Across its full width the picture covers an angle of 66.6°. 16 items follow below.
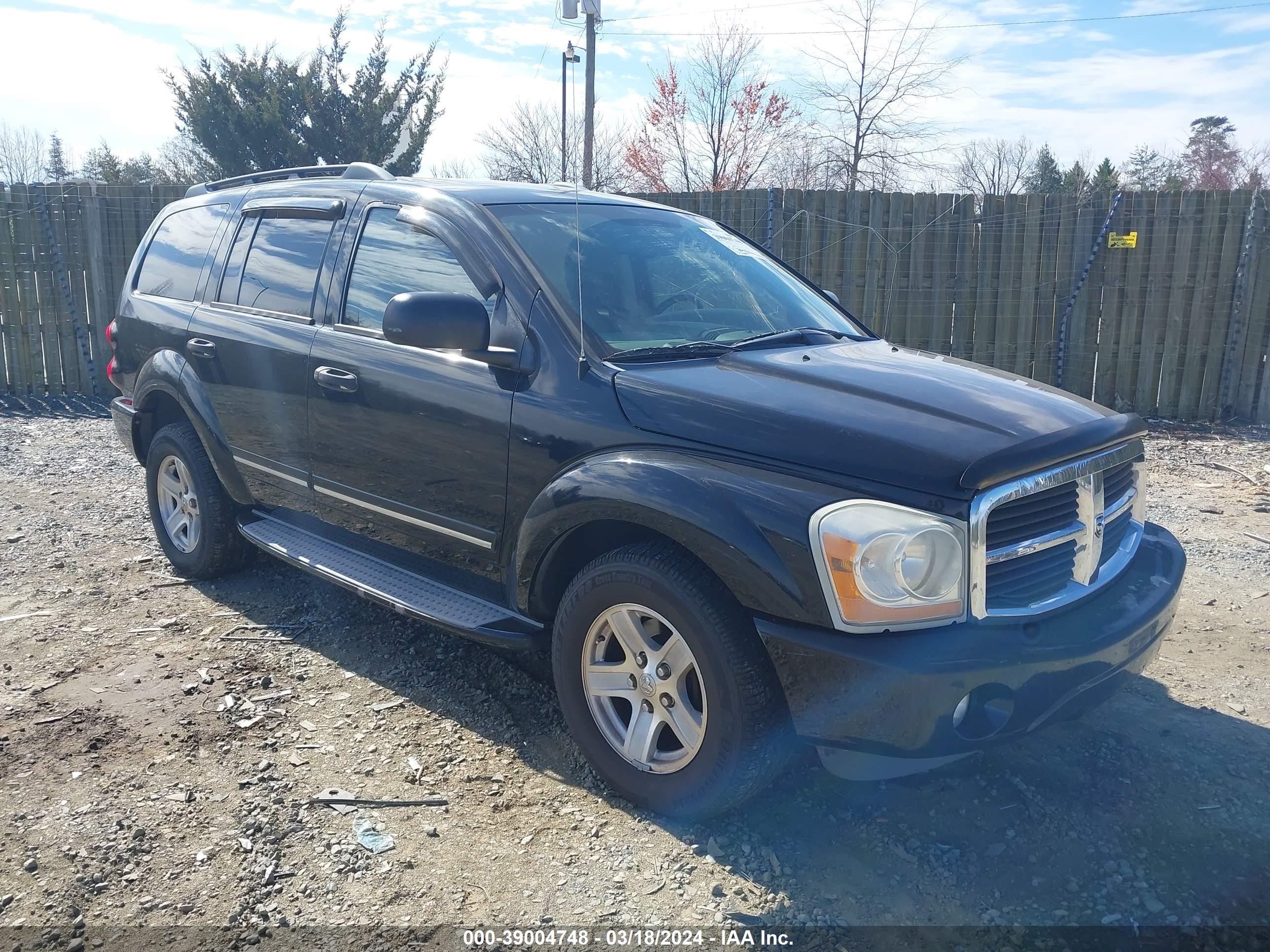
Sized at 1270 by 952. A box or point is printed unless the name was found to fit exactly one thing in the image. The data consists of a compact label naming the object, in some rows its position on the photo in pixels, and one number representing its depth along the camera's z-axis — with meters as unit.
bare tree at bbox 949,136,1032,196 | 31.83
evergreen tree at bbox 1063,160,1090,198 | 32.25
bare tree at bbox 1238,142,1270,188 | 34.91
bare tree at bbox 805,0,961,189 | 24.69
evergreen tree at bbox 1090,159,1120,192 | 37.59
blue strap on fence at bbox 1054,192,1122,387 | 9.40
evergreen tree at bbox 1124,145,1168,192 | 39.43
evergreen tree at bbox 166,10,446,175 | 19.06
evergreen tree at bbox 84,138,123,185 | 26.41
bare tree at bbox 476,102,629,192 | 20.61
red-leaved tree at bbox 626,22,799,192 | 29.80
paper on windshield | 4.40
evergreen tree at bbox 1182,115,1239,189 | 43.47
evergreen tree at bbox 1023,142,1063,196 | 40.81
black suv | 2.56
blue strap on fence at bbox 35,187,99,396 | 10.61
